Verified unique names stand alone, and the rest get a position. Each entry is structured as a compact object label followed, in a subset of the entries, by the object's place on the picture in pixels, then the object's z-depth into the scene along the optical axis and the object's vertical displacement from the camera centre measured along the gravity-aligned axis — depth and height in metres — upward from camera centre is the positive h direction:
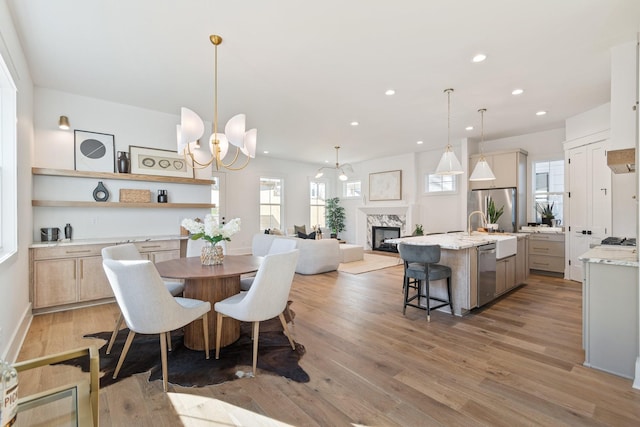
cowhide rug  2.19 -1.25
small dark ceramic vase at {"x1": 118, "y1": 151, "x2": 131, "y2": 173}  4.33 +0.73
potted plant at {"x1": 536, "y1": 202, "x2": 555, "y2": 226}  5.88 -0.03
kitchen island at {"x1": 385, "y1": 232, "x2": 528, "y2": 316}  3.39 -0.63
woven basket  4.41 +0.24
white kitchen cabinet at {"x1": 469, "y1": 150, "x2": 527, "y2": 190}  5.89 +0.88
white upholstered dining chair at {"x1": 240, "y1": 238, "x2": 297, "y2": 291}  3.16 -0.42
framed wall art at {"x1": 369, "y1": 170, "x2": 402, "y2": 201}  8.38 +0.76
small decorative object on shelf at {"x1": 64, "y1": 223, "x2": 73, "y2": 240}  3.99 -0.27
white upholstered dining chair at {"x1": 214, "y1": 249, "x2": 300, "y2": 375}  2.25 -0.68
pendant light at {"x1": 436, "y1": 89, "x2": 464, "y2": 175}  3.94 +0.63
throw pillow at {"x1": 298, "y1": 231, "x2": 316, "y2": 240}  6.54 -0.58
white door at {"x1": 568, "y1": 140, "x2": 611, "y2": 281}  4.45 +0.18
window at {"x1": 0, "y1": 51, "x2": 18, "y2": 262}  2.61 +0.36
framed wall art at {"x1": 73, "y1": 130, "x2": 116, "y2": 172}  4.11 +0.86
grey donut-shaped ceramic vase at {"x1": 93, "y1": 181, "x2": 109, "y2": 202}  4.21 +0.27
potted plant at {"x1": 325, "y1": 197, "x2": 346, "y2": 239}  10.10 -0.18
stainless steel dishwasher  3.52 -0.78
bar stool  3.17 -0.67
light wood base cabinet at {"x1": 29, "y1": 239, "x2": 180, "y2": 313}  3.42 -0.82
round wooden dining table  2.58 -0.73
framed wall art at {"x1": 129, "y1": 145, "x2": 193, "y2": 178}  4.49 +0.79
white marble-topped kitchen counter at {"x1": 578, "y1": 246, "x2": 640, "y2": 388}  2.13 -0.79
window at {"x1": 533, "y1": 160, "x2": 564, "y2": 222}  5.81 +0.53
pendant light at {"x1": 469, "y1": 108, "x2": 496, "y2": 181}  4.31 +0.57
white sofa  5.46 -0.83
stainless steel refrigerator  5.84 +0.12
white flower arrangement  2.76 -0.18
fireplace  8.73 -0.78
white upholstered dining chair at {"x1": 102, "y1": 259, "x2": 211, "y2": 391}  1.96 -0.64
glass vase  2.80 -0.43
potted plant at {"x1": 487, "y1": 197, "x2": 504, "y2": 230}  5.42 -0.08
